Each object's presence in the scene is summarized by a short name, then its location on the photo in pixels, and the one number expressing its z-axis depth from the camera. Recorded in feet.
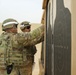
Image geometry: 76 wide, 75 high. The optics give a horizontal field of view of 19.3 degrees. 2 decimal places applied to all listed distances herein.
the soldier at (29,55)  9.15
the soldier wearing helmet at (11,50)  8.59
